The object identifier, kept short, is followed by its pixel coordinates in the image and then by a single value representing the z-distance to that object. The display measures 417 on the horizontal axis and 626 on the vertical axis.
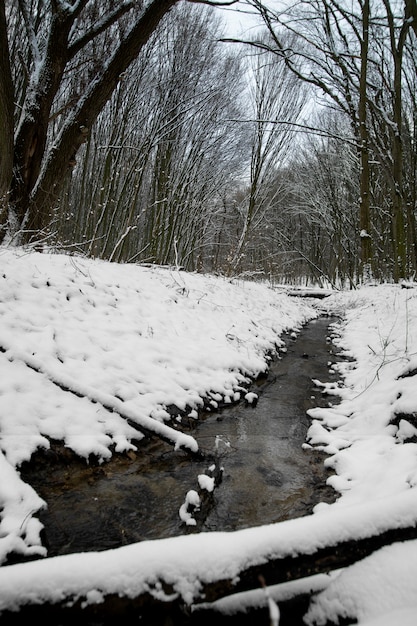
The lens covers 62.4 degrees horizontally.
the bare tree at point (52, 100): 4.75
